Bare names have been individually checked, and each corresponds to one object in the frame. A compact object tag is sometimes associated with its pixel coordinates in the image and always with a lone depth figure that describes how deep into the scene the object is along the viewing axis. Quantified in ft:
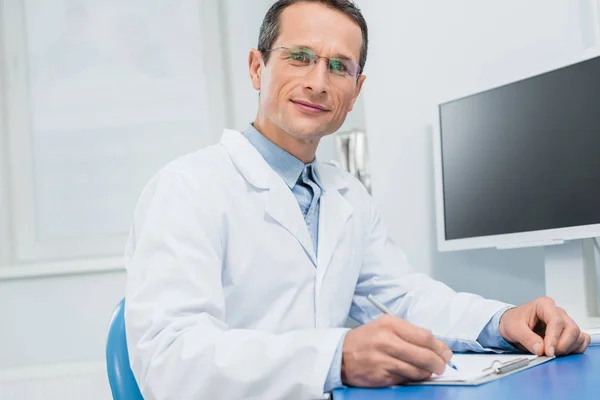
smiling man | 2.81
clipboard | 2.70
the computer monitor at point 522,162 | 4.77
